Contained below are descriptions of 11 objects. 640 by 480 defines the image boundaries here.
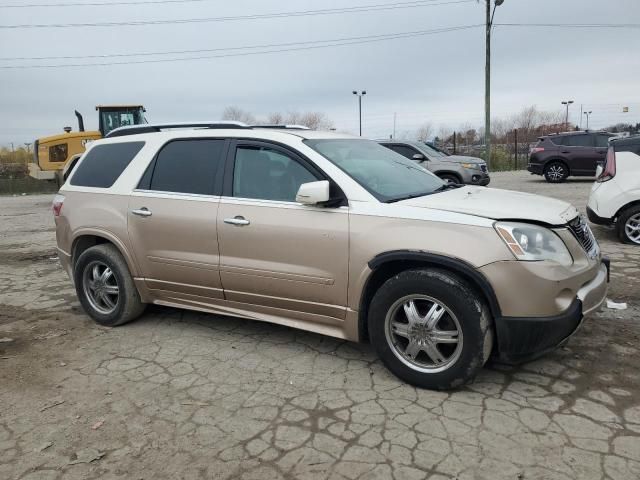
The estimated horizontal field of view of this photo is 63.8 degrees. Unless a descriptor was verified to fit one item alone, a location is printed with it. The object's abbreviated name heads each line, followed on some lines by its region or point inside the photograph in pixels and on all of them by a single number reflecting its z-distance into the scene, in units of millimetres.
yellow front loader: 17406
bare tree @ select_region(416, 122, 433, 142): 48962
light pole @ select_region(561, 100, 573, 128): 53894
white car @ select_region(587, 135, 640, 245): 7148
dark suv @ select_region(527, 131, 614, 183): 17047
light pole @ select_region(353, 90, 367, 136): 48125
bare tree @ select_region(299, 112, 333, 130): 49094
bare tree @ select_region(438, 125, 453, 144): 31536
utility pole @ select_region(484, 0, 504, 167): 21922
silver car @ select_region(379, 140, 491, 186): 12625
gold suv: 3125
